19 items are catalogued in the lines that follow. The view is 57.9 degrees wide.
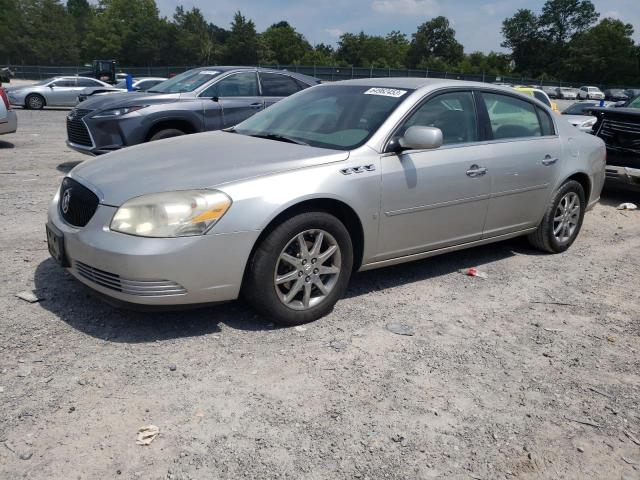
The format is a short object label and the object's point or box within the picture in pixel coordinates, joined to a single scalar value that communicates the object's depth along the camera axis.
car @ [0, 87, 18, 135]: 10.44
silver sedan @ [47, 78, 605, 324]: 3.32
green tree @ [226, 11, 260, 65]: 80.06
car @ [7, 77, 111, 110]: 22.03
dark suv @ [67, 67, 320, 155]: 7.98
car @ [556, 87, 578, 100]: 58.16
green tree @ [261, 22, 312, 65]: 94.19
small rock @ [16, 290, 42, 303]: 3.92
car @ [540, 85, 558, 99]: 58.68
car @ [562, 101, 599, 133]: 12.68
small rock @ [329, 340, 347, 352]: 3.52
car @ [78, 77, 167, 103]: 23.56
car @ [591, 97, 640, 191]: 7.97
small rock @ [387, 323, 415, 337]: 3.78
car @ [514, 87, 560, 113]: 11.27
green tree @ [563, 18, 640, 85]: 83.19
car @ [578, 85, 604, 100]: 57.96
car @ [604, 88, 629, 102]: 50.84
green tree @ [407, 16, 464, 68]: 106.89
